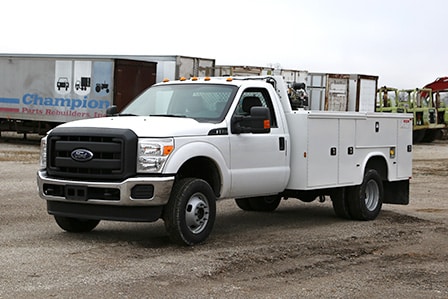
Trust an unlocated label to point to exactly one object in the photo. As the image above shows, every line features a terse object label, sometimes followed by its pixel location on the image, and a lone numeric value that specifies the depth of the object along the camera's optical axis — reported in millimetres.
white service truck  8820
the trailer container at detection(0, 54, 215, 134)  27031
